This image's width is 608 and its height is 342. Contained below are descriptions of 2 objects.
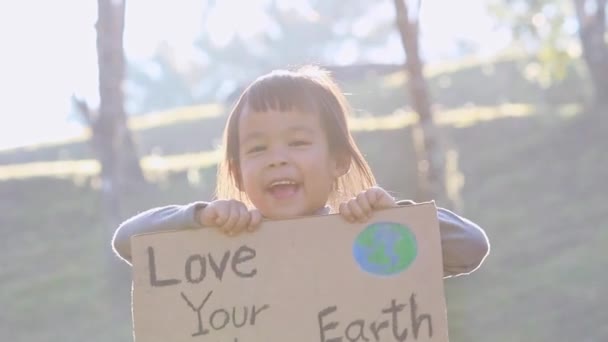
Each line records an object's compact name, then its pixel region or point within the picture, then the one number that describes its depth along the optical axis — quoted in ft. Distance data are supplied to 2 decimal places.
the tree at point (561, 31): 42.42
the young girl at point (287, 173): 8.44
